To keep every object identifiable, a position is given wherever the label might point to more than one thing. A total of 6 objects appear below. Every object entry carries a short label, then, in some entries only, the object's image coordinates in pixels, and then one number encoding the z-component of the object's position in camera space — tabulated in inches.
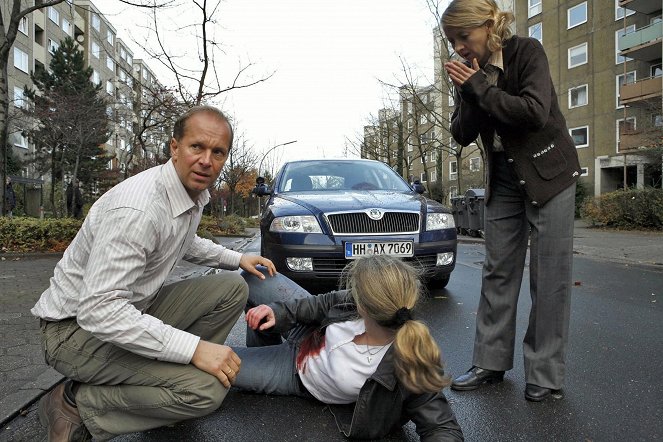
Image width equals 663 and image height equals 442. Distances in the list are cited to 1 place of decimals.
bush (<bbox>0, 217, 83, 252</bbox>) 378.3
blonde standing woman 93.7
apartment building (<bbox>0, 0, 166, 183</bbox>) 959.5
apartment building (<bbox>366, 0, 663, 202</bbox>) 1119.6
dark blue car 183.2
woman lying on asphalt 72.6
